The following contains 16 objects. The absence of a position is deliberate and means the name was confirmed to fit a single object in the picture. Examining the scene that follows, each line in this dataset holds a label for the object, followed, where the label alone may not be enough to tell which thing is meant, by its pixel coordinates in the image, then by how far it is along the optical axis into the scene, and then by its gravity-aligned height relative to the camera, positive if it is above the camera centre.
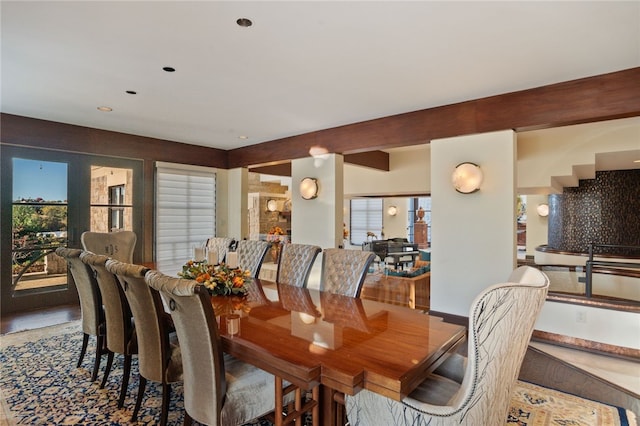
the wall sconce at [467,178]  3.57 +0.39
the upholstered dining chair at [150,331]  2.02 -0.70
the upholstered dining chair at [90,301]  2.75 -0.71
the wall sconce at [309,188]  4.98 +0.38
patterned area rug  2.22 -1.31
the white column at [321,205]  4.84 +0.13
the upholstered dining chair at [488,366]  1.30 -0.60
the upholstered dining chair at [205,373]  1.63 -0.78
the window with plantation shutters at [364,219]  11.20 -0.14
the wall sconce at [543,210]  8.05 +0.13
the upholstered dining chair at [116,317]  2.41 -0.73
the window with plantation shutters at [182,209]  5.58 +0.08
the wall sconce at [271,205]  10.37 +0.28
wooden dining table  1.36 -0.62
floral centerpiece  2.53 -0.47
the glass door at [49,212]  4.31 +0.02
